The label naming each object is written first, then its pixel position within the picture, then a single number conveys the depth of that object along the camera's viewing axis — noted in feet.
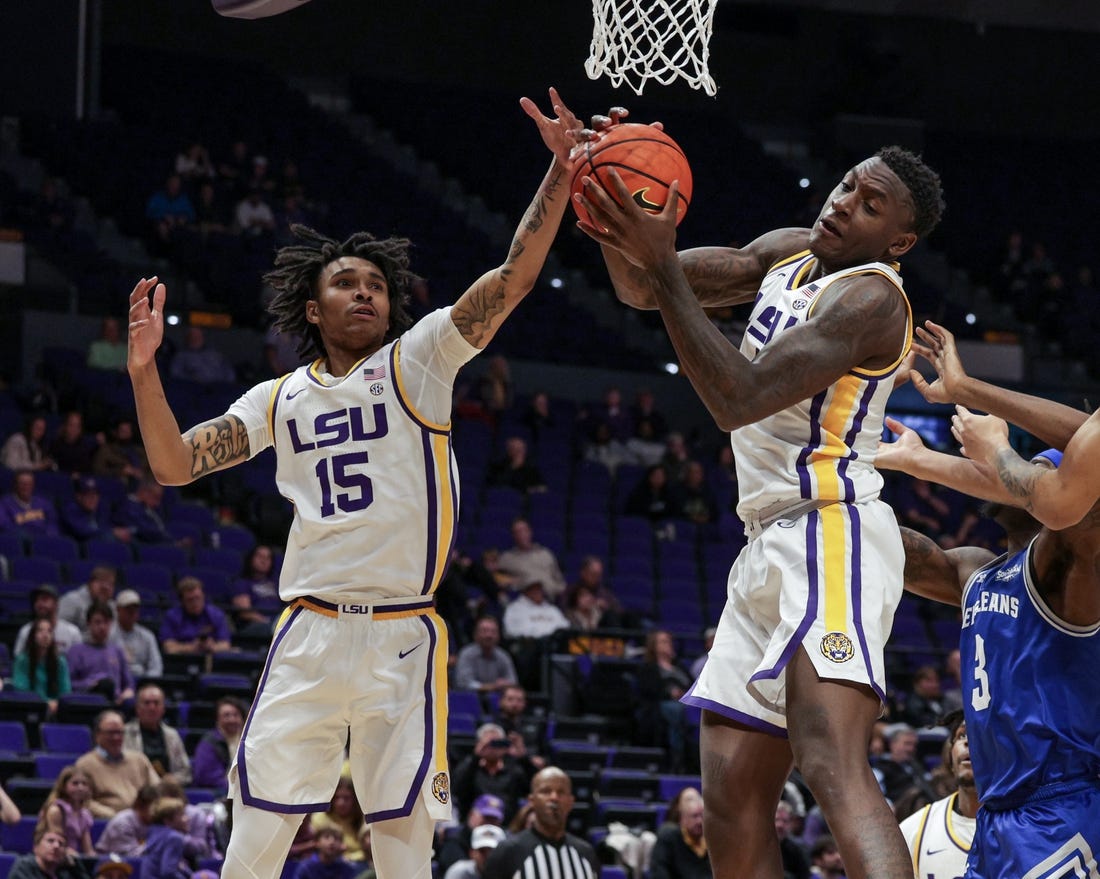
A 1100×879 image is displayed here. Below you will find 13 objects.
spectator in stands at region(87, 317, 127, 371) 54.49
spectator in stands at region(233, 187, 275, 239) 61.86
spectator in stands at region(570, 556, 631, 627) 47.83
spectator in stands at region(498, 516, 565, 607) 48.91
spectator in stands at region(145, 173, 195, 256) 61.05
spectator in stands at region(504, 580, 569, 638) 46.16
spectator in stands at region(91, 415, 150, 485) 48.03
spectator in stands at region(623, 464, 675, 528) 56.08
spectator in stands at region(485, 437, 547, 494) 54.34
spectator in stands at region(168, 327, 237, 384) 54.54
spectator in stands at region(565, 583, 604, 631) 47.19
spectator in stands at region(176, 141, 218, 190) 63.17
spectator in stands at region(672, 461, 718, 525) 56.49
